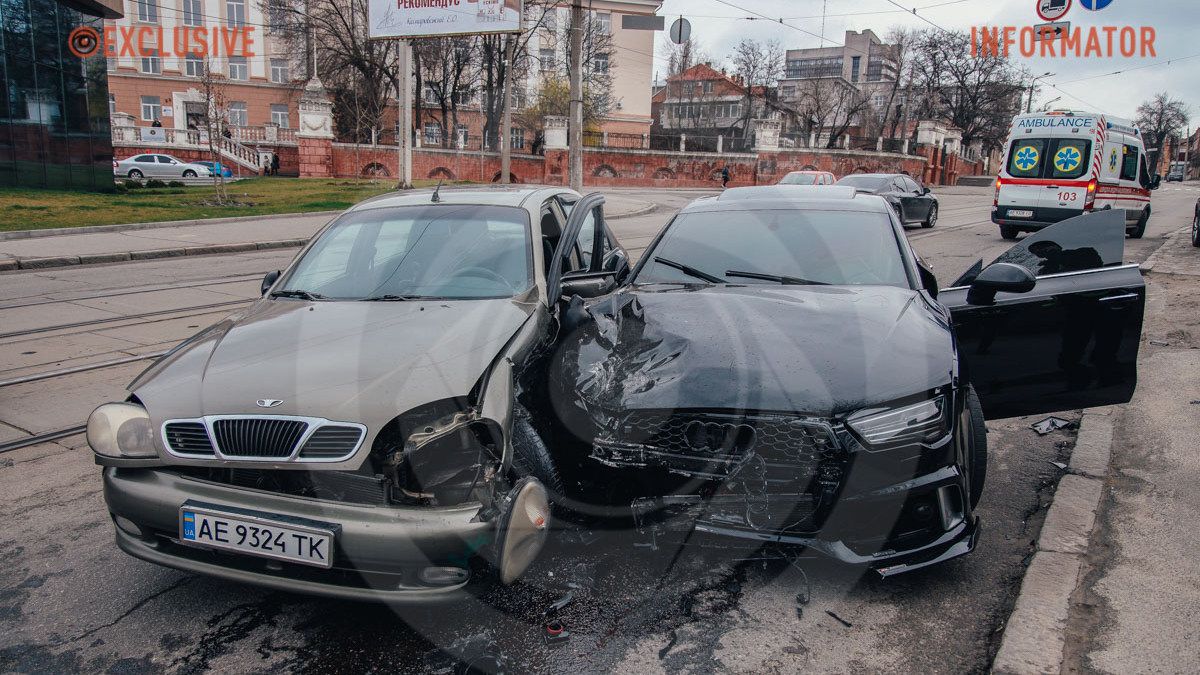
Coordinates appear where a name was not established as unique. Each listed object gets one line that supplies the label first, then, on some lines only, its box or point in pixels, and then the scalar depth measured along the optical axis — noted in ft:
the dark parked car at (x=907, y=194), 69.00
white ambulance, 55.31
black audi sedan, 10.13
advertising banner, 86.48
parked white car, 123.54
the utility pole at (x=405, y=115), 93.25
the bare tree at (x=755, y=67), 224.12
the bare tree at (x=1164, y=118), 303.27
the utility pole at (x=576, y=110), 72.69
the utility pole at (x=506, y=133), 101.19
